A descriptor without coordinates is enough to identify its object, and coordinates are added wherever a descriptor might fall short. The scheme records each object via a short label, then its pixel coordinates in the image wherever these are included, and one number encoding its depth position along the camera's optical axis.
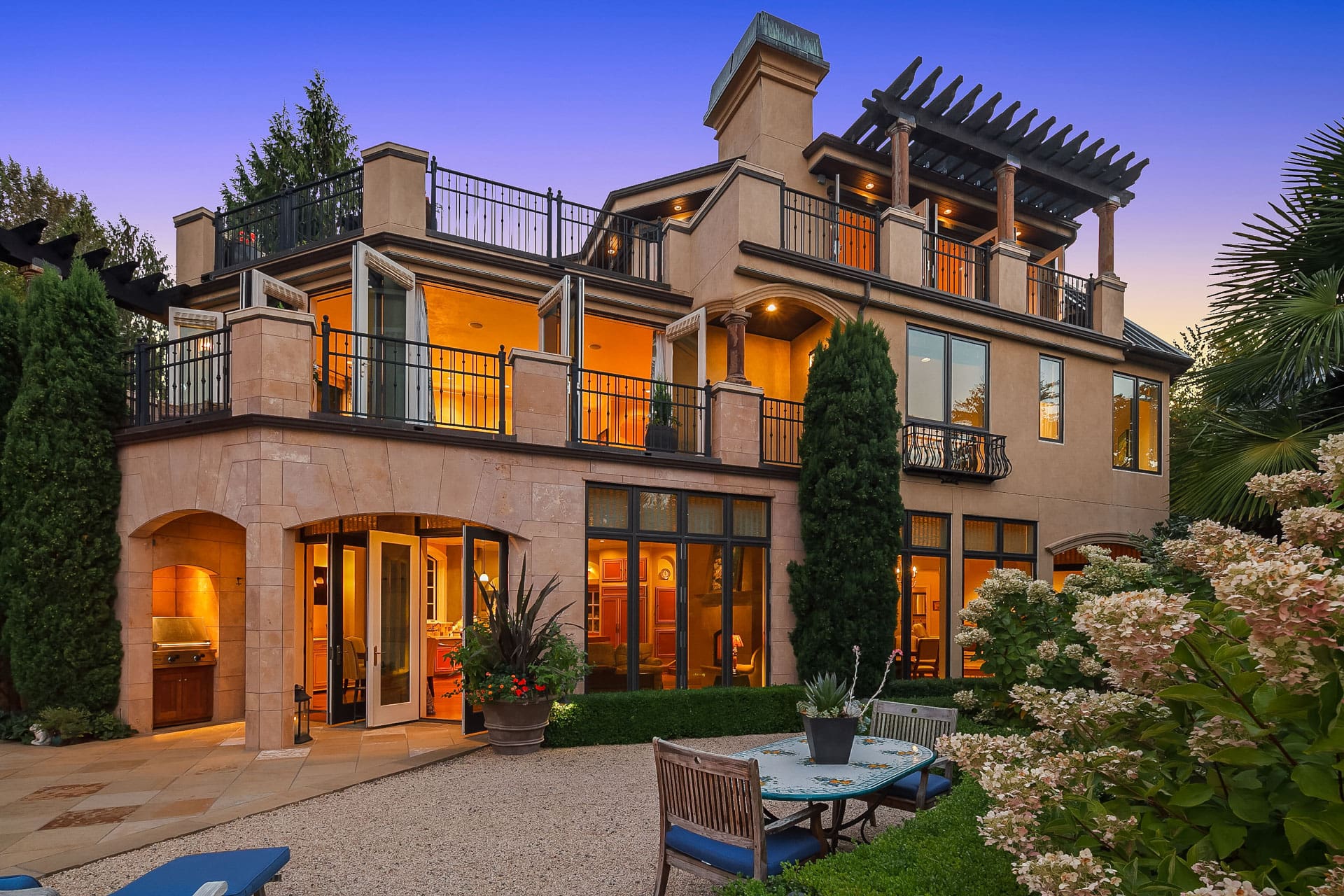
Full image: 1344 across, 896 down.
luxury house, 9.52
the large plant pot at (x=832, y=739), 5.09
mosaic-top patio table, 4.44
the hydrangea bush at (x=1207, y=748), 1.47
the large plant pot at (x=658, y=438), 11.52
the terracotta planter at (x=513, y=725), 8.77
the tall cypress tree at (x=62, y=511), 9.36
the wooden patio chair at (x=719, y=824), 4.05
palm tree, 7.12
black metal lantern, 9.18
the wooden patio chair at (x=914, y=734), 5.54
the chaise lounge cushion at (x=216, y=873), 3.71
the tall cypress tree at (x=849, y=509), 11.20
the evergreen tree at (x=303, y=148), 20.58
